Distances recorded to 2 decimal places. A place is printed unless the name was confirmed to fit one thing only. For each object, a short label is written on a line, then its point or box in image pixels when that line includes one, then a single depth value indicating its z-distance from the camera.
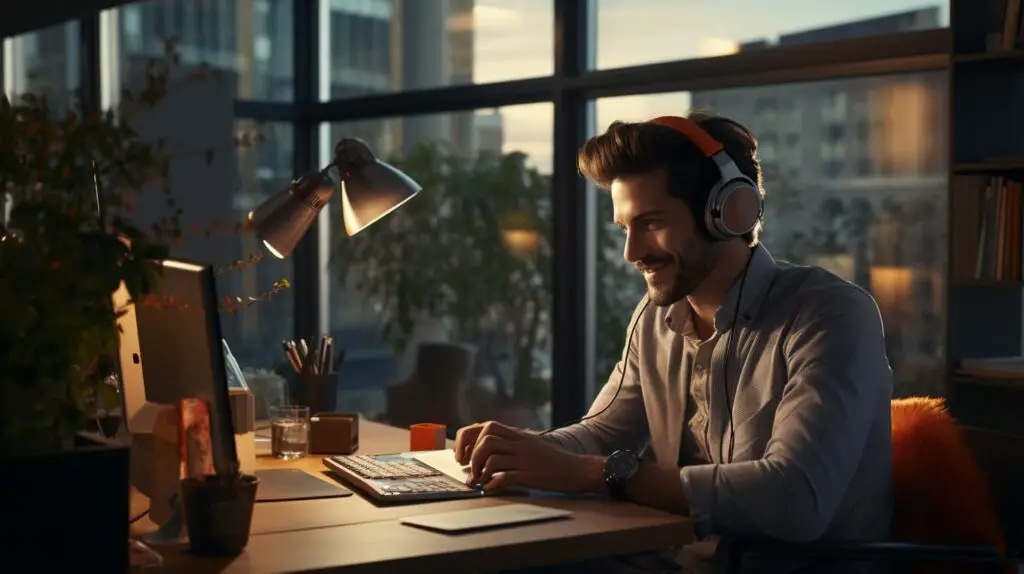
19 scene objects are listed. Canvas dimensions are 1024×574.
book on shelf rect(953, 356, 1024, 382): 3.27
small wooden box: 2.62
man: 2.01
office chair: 1.99
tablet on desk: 1.85
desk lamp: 2.53
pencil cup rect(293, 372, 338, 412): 2.96
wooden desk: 1.69
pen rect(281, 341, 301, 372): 2.99
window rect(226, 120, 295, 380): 5.77
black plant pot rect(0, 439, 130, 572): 1.41
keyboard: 2.08
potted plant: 1.41
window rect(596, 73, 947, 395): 3.70
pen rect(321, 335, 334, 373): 2.98
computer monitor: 1.67
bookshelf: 3.30
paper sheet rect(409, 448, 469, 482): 2.26
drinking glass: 2.57
